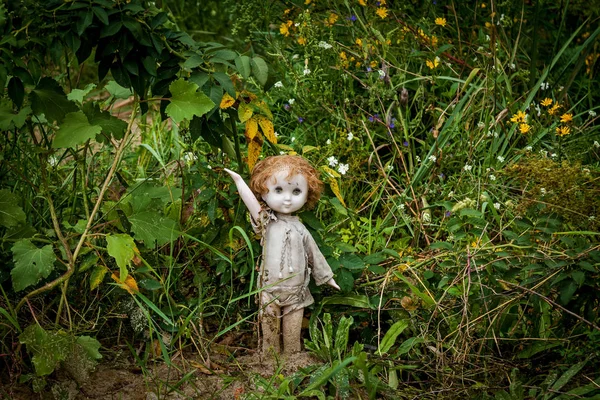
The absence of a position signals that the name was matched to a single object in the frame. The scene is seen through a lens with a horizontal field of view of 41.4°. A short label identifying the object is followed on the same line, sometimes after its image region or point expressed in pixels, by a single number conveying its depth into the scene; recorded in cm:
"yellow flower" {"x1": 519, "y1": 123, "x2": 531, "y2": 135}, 364
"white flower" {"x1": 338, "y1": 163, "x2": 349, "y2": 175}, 361
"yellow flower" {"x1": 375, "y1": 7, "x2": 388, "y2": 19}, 417
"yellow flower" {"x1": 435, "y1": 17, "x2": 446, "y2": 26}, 413
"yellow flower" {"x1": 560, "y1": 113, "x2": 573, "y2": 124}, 365
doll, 300
